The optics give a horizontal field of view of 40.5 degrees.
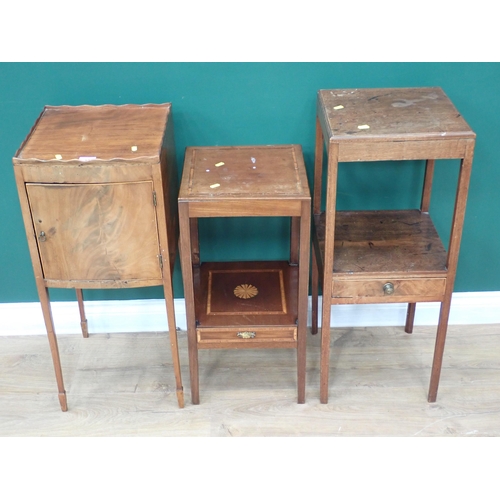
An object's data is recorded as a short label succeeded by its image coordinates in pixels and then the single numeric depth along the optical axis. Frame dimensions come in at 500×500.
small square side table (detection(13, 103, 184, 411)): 2.00
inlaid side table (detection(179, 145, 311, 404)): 2.08
